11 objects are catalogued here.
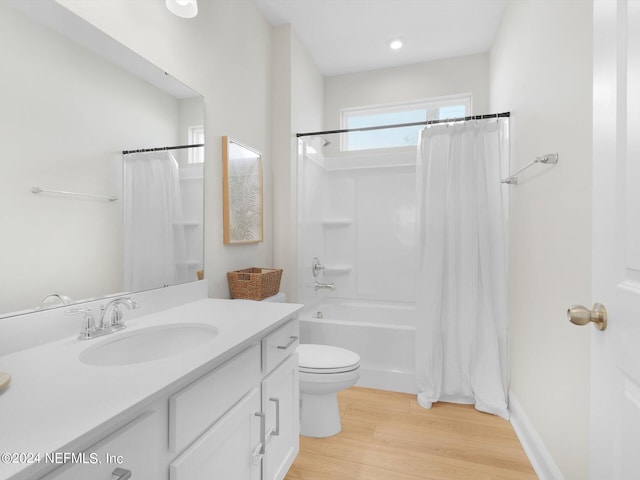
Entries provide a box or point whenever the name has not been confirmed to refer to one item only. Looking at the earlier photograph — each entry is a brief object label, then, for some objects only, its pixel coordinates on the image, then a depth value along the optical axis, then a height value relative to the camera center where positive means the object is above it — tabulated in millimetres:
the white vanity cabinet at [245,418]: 795 -548
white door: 595 -5
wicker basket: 1984 -289
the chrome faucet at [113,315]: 1113 -272
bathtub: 2430 -826
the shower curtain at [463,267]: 2186 -209
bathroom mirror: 934 +283
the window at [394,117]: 3221 +1236
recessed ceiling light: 2829 +1692
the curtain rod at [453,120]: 2246 +827
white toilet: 1811 -831
